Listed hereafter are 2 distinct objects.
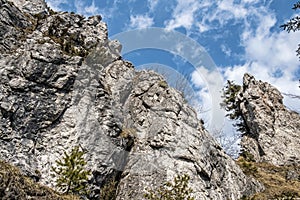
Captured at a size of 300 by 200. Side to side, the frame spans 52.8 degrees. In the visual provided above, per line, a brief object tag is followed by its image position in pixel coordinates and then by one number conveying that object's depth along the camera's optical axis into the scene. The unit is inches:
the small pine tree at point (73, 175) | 567.8
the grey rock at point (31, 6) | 1387.8
